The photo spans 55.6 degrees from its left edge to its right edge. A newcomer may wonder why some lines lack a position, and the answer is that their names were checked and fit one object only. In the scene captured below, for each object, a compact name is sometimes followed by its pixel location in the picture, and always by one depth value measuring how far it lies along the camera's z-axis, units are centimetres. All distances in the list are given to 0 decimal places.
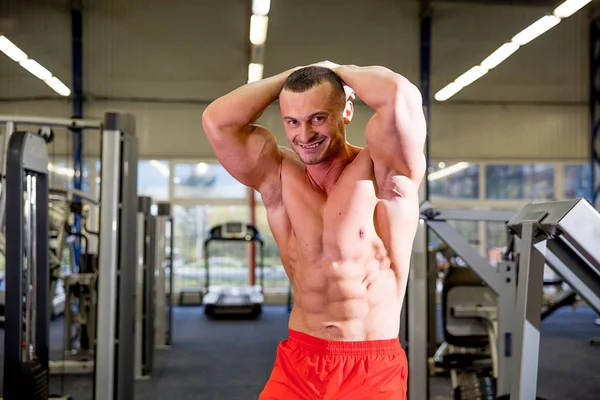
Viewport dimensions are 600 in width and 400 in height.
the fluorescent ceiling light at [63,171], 576
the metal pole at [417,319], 262
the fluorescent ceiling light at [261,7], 448
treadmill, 677
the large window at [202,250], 768
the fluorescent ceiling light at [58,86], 510
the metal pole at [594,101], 620
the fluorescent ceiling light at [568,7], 520
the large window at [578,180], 742
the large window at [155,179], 543
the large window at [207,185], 699
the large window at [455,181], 698
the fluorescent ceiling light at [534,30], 521
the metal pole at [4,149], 290
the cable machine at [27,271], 244
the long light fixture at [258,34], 342
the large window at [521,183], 767
